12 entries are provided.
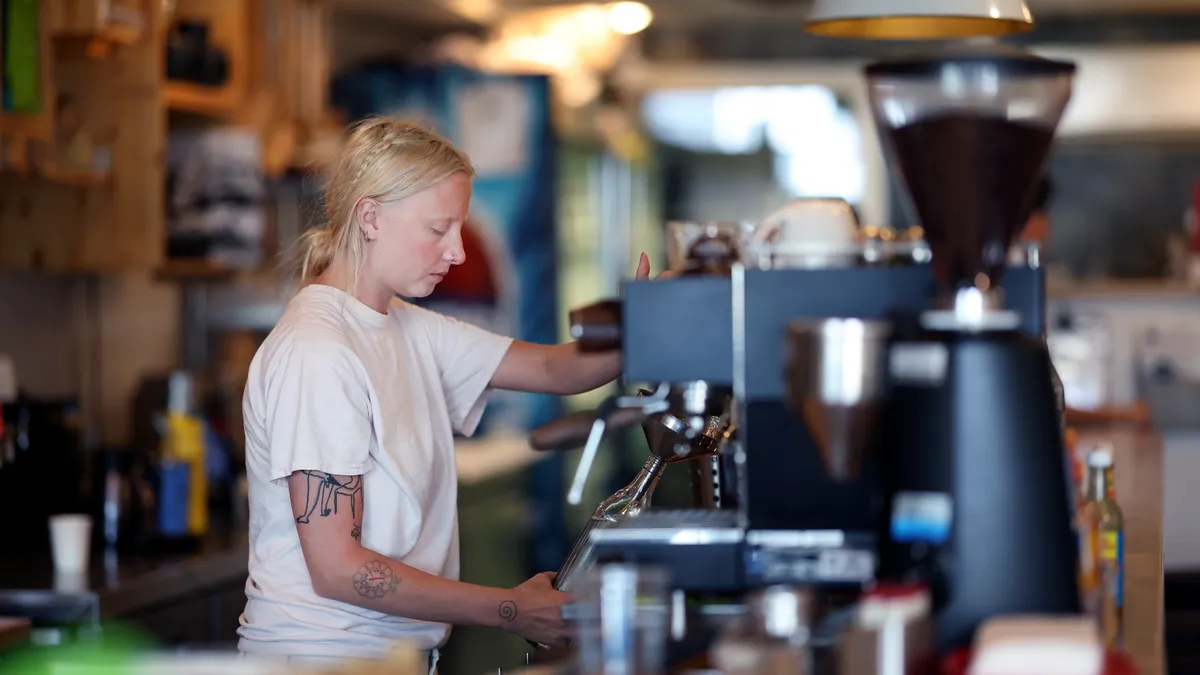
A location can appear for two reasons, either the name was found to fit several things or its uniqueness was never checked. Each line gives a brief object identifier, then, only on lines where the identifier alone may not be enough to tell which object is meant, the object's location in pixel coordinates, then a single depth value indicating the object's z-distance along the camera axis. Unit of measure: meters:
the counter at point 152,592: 5.36
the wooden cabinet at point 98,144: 6.40
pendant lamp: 4.24
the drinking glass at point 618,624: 2.74
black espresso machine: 2.90
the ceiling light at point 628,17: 12.00
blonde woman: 3.96
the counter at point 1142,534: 3.56
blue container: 6.38
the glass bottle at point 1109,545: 3.53
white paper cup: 5.77
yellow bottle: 6.64
